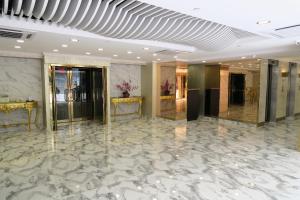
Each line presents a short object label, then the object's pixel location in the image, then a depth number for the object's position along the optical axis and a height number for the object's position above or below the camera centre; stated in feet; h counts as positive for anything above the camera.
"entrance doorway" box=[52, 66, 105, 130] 26.63 -0.74
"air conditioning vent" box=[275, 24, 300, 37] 12.12 +3.51
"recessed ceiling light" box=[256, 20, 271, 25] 11.14 +3.58
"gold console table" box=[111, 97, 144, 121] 29.44 -1.91
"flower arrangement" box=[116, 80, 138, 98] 30.76 +0.03
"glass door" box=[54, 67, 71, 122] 26.37 -0.72
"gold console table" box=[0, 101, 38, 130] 21.59 -1.92
